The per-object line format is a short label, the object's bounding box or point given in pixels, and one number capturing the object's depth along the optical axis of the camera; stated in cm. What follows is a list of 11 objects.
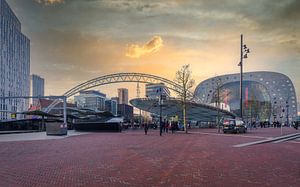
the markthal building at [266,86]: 11770
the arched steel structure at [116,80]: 5726
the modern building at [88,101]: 10114
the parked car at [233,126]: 2656
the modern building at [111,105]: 10151
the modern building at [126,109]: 10864
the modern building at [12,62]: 7806
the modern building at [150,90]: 7914
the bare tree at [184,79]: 3228
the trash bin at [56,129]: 2480
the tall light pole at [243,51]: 2557
